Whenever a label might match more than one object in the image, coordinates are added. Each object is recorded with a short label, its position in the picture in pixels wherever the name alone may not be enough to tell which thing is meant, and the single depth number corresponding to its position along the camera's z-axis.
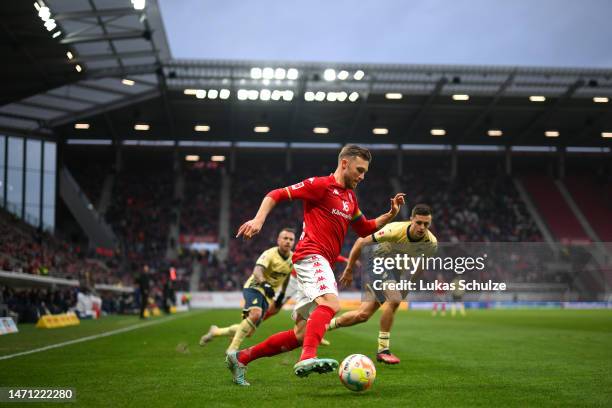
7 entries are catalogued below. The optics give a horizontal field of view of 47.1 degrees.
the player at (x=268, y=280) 11.25
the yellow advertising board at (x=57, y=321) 22.33
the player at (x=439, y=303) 34.16
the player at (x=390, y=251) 10.12
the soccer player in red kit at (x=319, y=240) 7.15
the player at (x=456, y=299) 31.17
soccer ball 7.09
